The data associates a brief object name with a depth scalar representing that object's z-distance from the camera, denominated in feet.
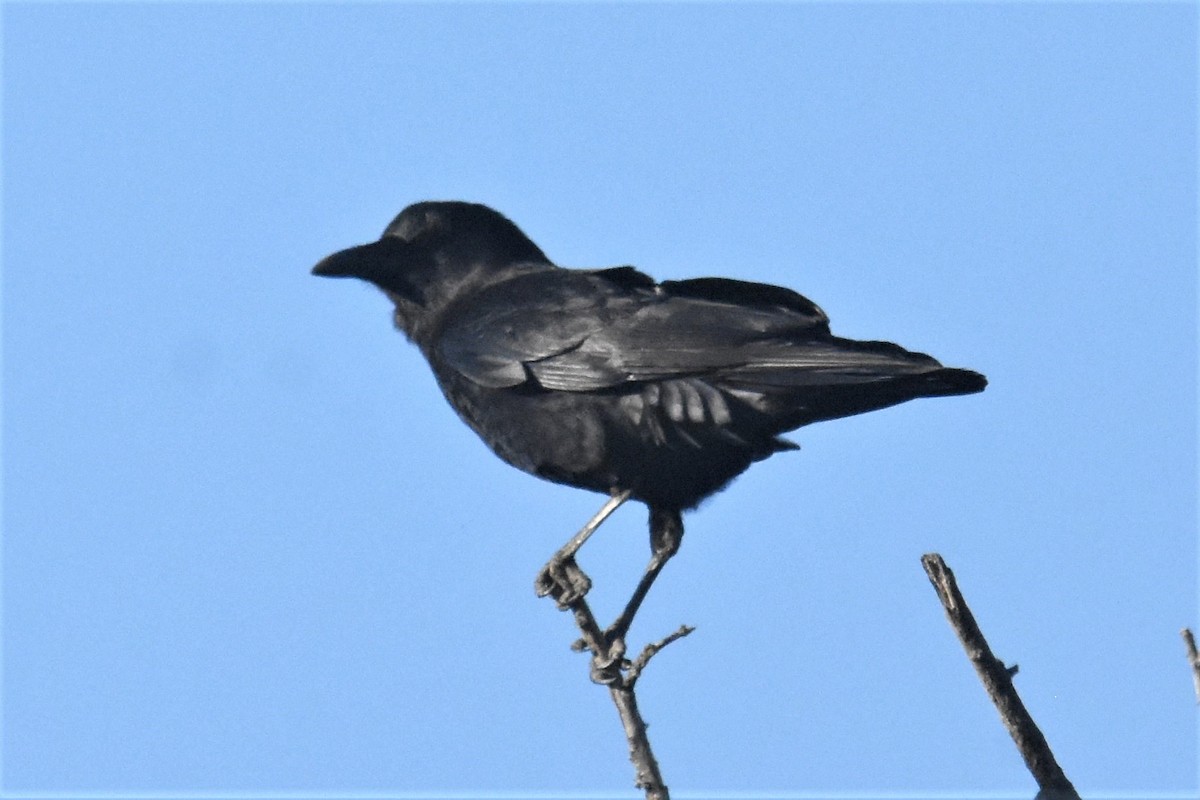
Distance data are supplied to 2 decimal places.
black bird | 51.67
